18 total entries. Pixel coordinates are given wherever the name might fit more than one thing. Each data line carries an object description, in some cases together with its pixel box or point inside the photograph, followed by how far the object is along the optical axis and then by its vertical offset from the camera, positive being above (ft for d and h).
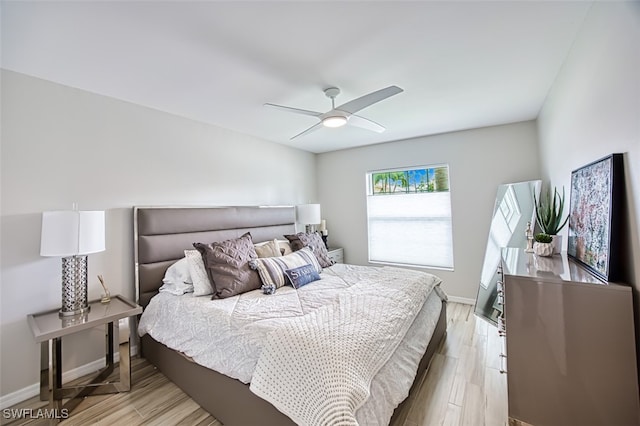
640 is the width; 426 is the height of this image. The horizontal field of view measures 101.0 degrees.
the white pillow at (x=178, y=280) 8.06 -1.83
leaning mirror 10.56 -0.72
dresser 4.33 -2.47
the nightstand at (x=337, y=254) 15.13 -2.19
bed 4.92 -2.49
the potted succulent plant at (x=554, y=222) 6.75 -0.28
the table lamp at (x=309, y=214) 14.28 +0.21
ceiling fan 6.53 +2.98
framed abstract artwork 4.52 -0.09
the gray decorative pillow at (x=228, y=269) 7.67 -1.49
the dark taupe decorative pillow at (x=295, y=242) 10.86 -1.01
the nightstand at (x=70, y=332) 5.98 -3.09
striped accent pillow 8.37 -1.58
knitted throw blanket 3.98 -2.46
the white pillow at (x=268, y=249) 9.89 -1.17
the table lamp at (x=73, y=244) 6.33 -0.52
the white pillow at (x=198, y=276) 7.78 -1.68
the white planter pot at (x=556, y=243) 6.70 -0.79
